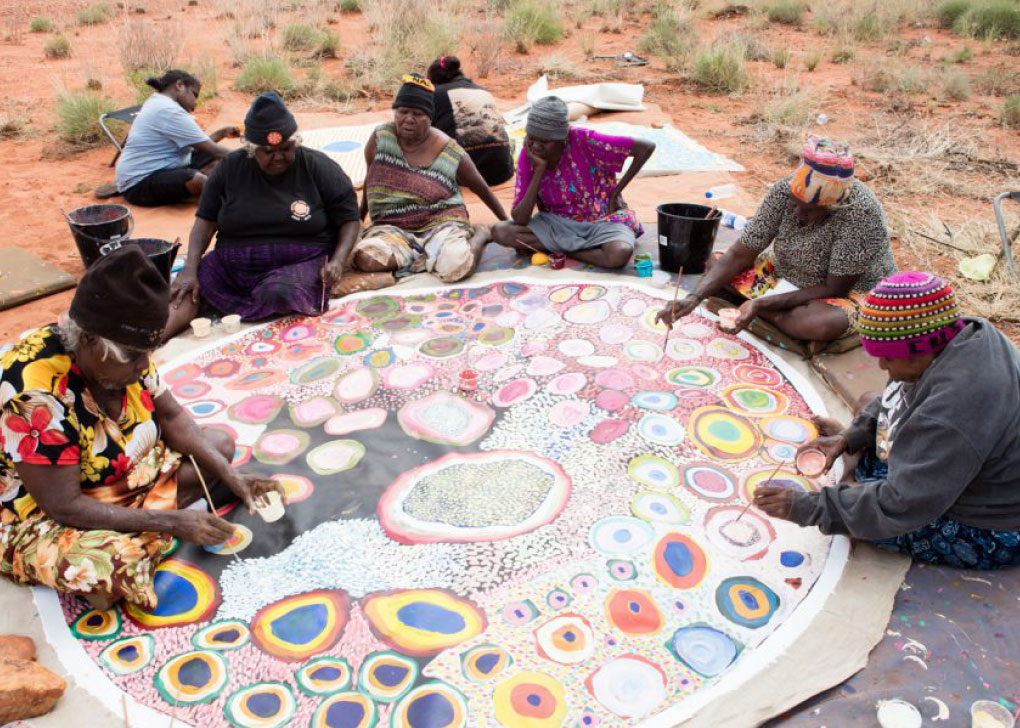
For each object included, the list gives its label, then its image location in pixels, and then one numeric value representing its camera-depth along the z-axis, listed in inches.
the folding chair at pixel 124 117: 257.1
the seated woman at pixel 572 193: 161.5
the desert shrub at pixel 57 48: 458.0
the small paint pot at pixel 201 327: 147.1
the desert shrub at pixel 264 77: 363.3
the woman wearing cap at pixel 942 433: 75.7
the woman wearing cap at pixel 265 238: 152.7
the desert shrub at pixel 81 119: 294.4
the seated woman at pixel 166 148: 217.3
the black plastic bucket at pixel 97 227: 159.3
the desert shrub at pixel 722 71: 368.2
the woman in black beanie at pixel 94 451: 76.4
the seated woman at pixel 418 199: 166.9
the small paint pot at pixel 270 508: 100.7
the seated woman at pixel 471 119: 219.1
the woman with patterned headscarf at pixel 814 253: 122.9
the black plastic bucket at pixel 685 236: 159.8
